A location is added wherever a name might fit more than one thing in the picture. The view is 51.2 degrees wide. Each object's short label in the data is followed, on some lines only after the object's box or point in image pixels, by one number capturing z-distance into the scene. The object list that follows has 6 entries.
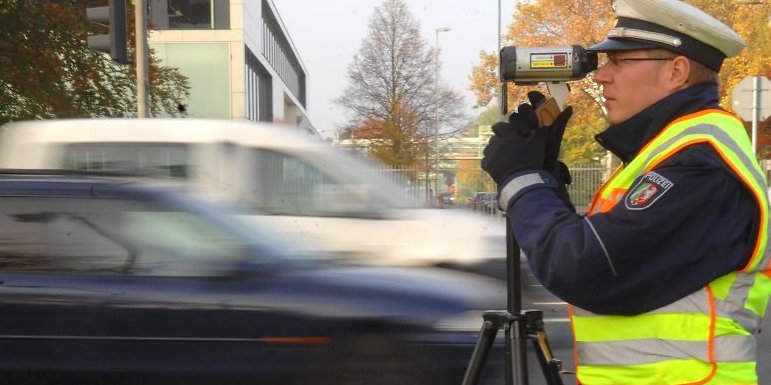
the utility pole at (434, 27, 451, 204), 30.47
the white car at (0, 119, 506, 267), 5.65
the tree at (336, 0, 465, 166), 29.70
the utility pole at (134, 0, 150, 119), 9.41
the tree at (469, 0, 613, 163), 25.02
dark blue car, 3.47
